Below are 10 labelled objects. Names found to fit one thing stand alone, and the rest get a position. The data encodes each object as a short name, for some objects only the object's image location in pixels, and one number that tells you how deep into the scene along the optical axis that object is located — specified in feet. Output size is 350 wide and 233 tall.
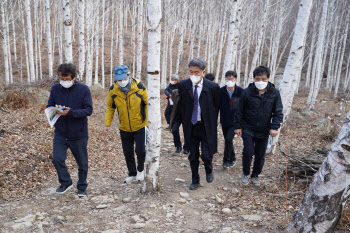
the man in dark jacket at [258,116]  13.51
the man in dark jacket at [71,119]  12.52
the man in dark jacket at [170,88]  22.32
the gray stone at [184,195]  13.47
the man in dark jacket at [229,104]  16.71
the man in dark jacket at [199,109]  13.01
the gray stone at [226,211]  11.58
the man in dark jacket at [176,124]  18.04
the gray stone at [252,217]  10.87
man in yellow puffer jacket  13.46
